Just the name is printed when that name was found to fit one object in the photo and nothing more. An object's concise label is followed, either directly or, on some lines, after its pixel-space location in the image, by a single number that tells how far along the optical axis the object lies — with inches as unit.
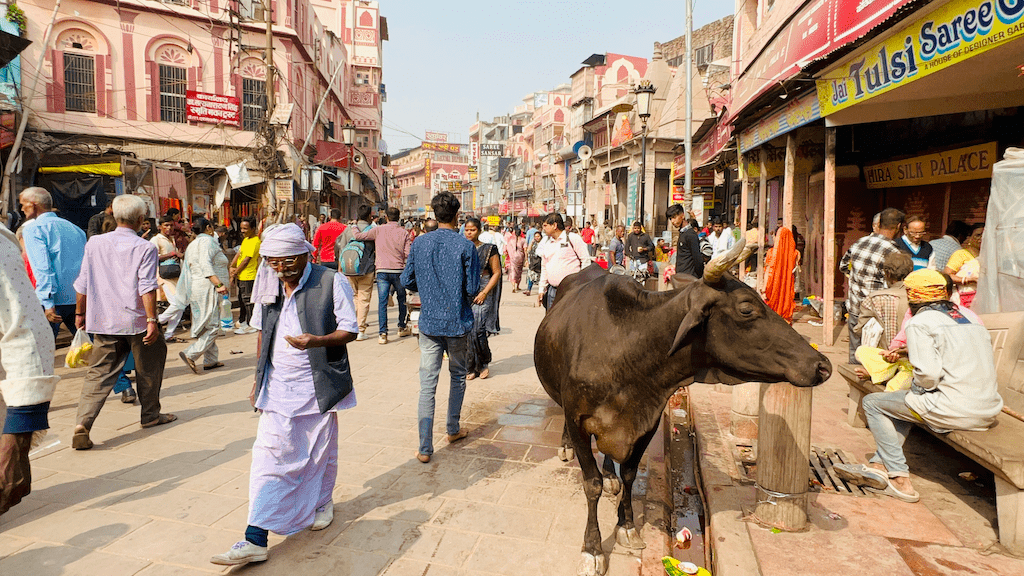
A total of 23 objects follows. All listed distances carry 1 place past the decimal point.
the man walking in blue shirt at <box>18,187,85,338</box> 225.1
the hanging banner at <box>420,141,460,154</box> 3452.3
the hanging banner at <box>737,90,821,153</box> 304.7
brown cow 109.9
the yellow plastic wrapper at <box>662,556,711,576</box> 120.2
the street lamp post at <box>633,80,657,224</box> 616.4
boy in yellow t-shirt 344.8
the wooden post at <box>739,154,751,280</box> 454.3
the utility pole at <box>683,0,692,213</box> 610.5
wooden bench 119.9
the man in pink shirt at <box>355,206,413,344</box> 348.2
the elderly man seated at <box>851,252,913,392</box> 166.7
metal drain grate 151.6
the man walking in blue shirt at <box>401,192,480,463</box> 179.0
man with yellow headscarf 134.4
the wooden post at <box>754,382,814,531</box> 129.3
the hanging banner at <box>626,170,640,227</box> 1234.0
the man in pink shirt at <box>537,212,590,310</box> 266.4
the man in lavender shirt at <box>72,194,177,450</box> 185.9
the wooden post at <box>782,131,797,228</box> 334.0
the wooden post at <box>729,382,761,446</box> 193.3
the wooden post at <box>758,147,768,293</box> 415.3
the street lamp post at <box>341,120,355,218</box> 829.4
